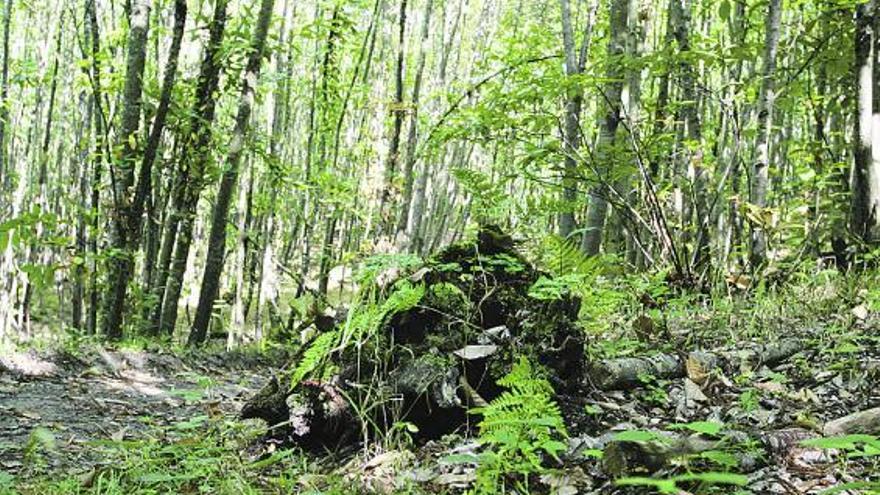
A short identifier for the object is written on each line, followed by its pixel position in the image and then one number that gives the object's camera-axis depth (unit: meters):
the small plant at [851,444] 1.64
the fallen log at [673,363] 3.34
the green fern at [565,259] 3.34
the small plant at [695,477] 1.40
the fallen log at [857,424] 2.37
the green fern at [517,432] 2.16
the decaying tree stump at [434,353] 3.02
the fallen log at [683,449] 2.15
